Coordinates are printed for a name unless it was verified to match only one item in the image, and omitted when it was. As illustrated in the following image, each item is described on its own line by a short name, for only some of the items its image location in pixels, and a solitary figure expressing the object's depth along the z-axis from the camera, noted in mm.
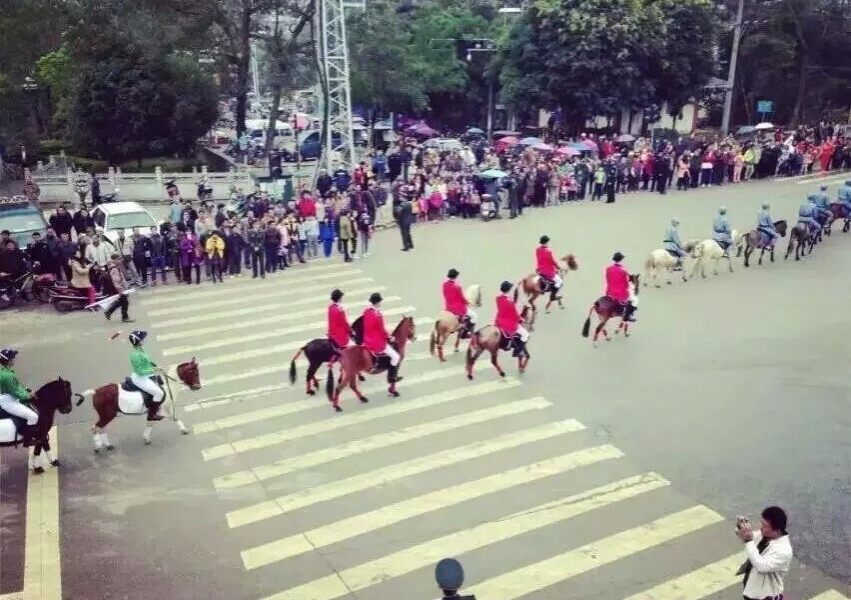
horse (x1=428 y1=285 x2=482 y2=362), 14195
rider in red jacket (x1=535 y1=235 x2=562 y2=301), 16422
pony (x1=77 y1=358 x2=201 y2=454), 11039
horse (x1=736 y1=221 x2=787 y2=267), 20406
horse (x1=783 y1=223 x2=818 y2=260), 21062
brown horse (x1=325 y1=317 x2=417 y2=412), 12430
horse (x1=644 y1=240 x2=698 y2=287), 18438
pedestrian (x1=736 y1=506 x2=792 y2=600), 6230
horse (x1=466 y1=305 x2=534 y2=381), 13352
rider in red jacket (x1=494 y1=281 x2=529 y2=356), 13320
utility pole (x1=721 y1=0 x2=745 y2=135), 39719
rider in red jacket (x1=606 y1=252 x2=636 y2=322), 14742
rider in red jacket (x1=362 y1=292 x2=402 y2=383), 12383
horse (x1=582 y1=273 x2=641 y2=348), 14898
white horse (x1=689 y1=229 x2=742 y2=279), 19328
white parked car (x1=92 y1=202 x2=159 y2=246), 21797
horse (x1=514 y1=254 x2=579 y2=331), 16297
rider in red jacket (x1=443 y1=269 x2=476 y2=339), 14289
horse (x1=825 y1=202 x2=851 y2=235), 23672
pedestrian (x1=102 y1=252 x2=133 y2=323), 16922
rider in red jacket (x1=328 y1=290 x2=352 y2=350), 12547
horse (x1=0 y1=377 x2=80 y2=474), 10328
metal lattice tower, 28734
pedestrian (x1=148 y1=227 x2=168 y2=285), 19562
